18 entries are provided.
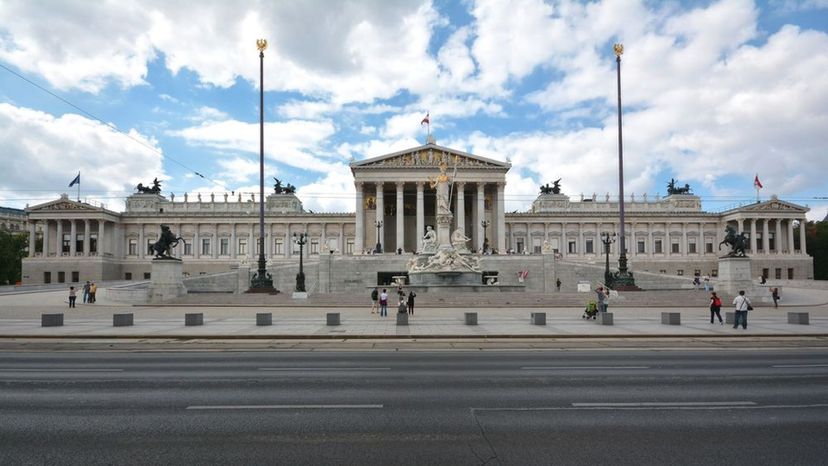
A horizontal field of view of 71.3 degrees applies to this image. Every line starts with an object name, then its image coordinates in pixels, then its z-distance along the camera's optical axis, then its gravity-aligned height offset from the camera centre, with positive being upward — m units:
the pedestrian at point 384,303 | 33.16 -2.21
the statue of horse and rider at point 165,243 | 46.81 +1.95
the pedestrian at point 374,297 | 38.88 -2.18
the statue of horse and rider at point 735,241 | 47.03 +1.61
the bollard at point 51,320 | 26.36 -2.39
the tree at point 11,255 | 98.88 +2.33
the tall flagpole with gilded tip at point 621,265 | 46.46 -0.25
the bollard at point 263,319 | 26.73 -2.46
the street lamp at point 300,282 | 50.84 -1.47
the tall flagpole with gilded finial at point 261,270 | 47.00 -0.35
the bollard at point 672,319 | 26.81 -2.67
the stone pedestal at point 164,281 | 46.50 -1.18
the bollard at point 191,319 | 26.69 -2.46
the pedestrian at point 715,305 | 27.77 -2.12
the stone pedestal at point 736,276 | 46.72 -1.24
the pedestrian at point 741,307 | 24.61 -1.98
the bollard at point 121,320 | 26.47 -2.43
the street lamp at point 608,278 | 50.13 -1.43
